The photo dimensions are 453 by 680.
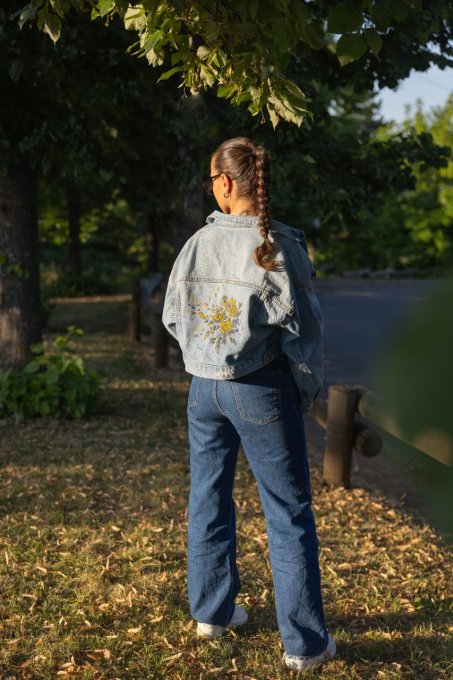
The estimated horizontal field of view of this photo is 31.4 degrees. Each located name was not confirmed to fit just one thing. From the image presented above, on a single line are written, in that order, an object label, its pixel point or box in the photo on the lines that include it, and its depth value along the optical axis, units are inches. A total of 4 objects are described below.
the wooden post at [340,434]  221.6
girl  108.7
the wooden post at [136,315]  552.1
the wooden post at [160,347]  434.3
